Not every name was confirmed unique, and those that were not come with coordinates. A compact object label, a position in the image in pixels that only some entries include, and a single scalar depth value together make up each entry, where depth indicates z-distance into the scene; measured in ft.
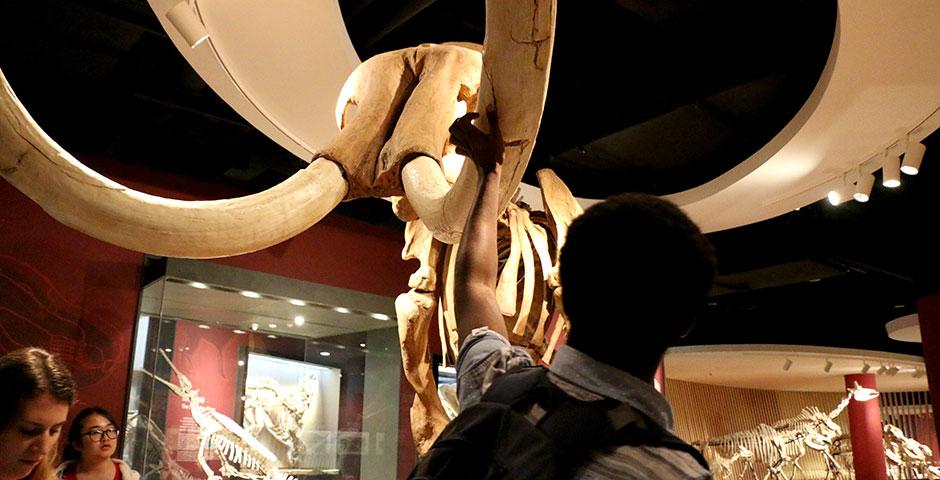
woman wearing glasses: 12.28
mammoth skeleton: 4.05
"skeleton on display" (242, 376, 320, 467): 16.33
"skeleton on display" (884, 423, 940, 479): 41.70
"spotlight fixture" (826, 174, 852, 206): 18.99
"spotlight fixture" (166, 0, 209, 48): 10.85
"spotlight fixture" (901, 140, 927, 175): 16.16
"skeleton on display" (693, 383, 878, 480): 41.50
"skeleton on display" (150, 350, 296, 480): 15.37
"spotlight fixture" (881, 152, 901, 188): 16.94
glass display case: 15.29
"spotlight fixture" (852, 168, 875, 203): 17.94
